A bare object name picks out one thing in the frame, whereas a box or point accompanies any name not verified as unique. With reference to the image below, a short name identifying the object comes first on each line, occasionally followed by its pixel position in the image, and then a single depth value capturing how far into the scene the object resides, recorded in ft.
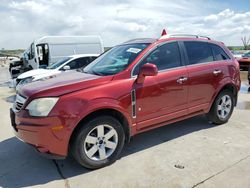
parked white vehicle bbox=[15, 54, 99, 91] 21.14
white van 29.86
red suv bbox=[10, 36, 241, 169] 7.84
